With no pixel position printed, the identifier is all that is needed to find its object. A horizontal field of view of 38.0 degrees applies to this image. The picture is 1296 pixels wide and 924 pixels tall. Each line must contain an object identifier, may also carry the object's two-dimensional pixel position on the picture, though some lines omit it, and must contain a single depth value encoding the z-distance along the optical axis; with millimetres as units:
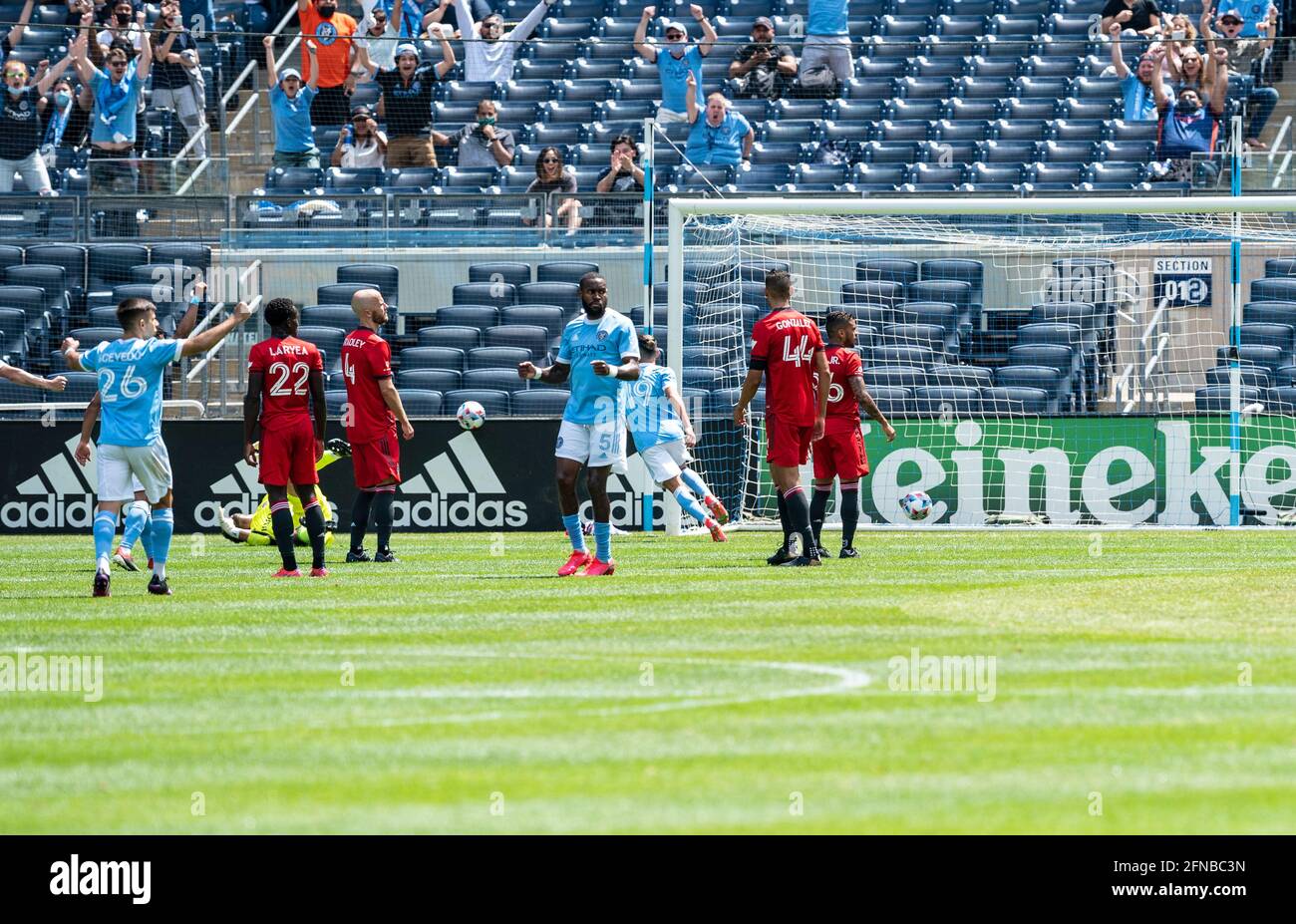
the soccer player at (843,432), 17281
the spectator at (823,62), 26344
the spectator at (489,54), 27531
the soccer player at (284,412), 14922
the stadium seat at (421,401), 23031
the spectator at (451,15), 28984
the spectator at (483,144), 26578
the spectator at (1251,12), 26797
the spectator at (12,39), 25258
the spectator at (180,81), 25234
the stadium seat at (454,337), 24266
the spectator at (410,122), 26453
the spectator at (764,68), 26375
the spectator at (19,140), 26109
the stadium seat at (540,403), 22797
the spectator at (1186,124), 23969
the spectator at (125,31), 25438
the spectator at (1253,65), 23562
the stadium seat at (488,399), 23062
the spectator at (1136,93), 25297
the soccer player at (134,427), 13570
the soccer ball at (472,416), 21078
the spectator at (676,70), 25906
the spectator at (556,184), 24188
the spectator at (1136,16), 27328
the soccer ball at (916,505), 19859
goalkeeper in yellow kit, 19703
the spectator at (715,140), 25719
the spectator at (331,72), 25984
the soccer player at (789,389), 15609
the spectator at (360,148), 26312
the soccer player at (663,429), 18172
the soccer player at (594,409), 14695
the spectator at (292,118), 25406
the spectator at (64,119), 26406
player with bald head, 16844
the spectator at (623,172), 24953
